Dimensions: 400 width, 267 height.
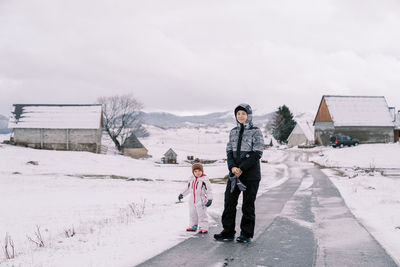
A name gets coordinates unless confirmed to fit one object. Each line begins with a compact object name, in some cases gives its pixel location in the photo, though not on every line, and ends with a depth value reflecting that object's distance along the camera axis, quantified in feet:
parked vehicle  160.03
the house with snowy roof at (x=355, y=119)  175.73
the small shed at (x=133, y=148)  201.16
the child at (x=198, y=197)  20.99
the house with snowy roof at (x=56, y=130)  166.30
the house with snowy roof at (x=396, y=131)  178.96
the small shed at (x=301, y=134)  230.97
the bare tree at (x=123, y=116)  202.59
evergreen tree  256.93
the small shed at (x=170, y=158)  189.26
